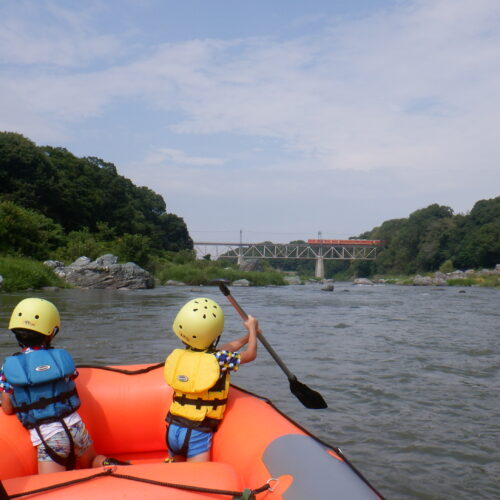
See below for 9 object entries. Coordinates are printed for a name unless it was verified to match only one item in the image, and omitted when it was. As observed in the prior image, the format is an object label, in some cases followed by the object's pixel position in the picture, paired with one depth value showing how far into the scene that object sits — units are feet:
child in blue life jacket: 8.29
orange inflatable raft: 6.20
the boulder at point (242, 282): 104.27
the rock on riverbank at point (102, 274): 69.15
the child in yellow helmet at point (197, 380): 8.54
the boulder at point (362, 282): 161.15
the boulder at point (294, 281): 148.58
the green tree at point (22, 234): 66.95
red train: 241.55
